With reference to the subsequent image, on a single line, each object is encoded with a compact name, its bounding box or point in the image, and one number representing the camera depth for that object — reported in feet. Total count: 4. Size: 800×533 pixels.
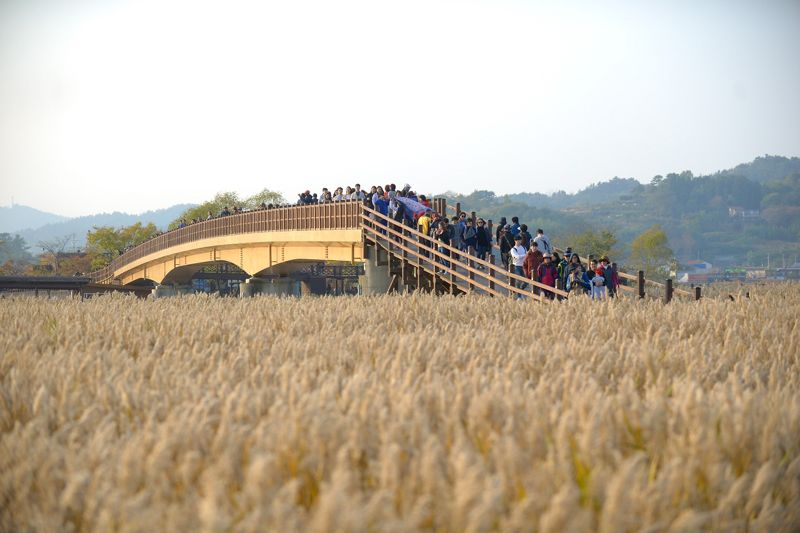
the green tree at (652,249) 400.26
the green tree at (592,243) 366.63
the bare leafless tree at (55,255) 402.11
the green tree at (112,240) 383.24
